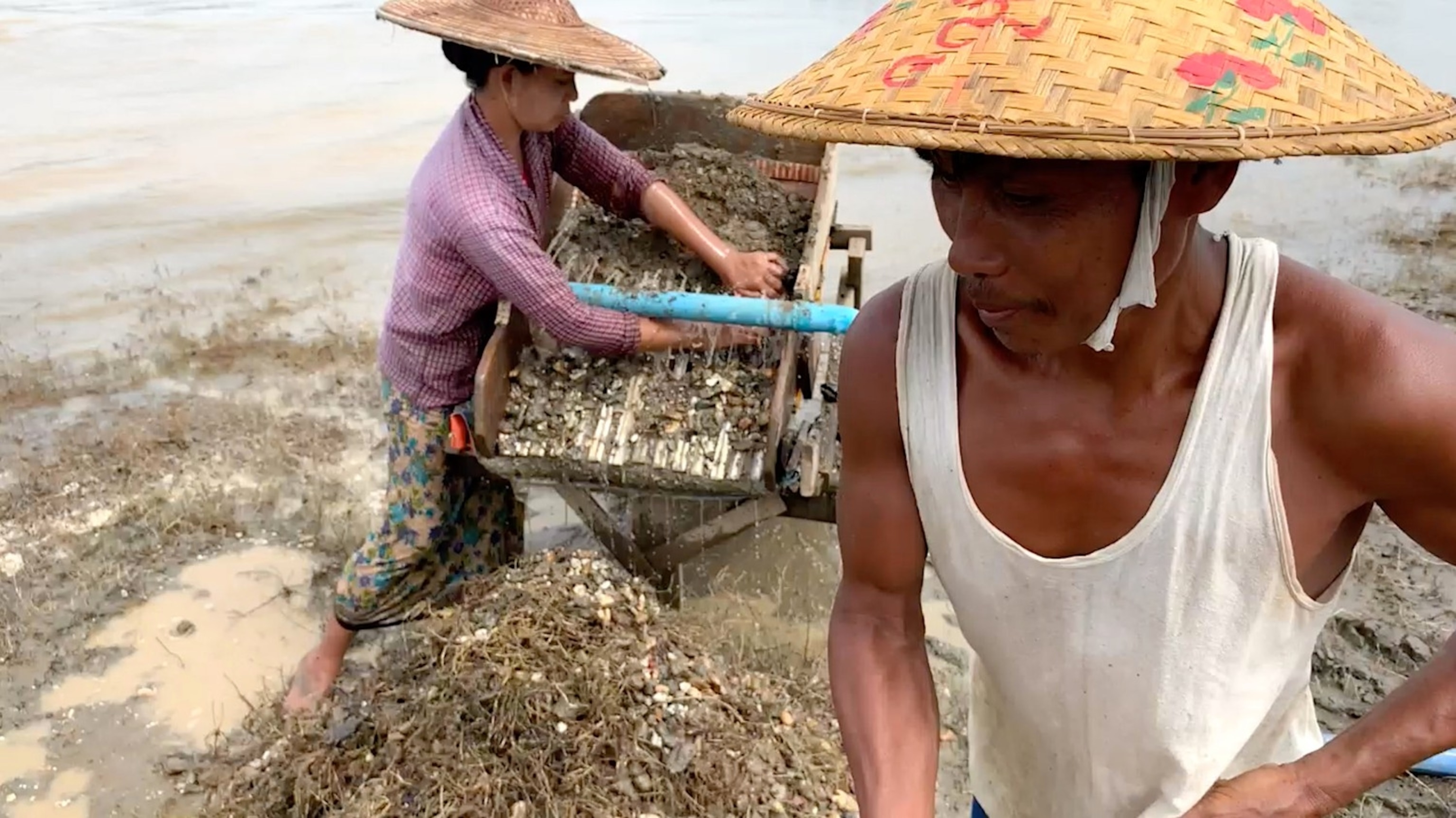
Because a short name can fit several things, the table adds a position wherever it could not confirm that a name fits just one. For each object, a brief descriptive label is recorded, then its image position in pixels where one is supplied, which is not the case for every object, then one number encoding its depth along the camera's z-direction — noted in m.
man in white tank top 0.93
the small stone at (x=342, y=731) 2.61
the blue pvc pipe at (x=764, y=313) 2.64
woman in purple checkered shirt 2.61
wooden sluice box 2.68
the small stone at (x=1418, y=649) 3.26
